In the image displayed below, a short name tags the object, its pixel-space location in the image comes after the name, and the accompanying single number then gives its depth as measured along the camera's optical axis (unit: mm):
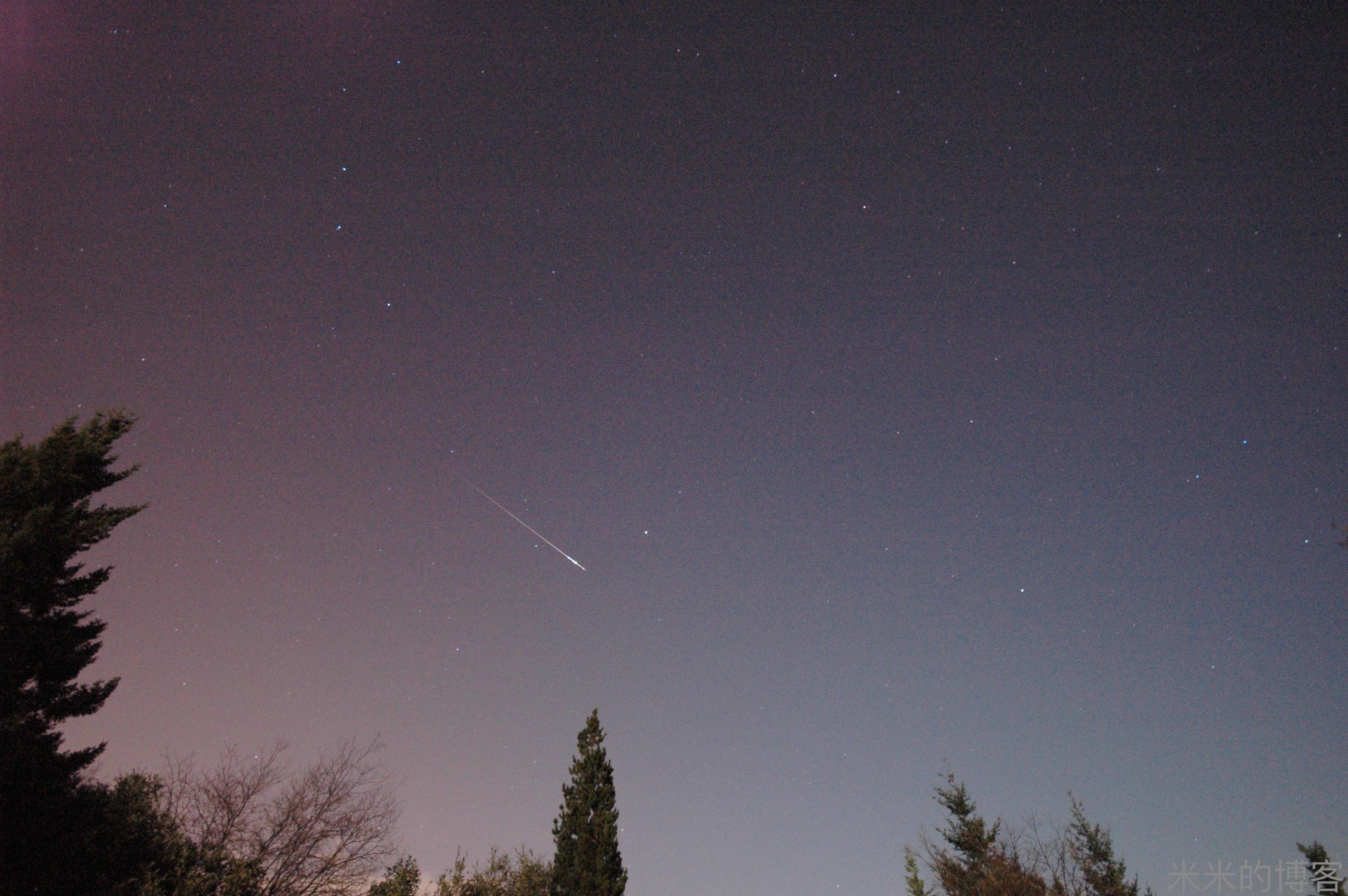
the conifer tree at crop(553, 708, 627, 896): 27094
